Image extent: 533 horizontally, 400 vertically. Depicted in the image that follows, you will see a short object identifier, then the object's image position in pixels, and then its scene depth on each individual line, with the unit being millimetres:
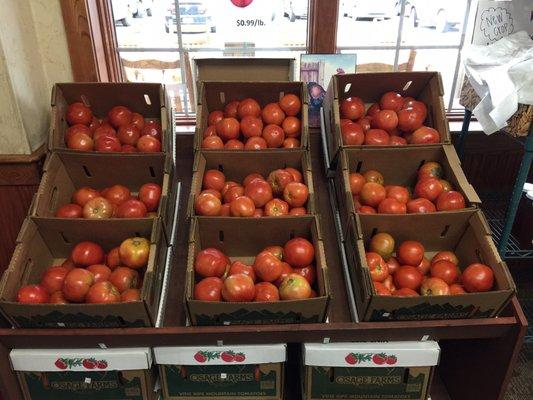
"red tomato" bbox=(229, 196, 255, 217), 1589
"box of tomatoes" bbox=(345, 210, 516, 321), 1328
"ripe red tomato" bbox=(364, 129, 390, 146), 1821
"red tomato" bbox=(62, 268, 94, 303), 1403
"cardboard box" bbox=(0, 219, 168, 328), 1301
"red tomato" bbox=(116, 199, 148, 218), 1616
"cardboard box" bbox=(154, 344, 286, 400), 1426
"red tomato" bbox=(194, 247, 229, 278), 1480
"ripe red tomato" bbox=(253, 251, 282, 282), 1468
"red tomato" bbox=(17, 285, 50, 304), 1375
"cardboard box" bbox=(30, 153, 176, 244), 1628
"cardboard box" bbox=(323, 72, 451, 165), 1808
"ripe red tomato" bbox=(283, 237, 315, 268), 1508
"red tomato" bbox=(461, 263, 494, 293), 1418
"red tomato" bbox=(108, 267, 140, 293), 1466
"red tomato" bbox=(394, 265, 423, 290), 1504
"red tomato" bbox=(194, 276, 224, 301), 1387
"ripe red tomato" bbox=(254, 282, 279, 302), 1412
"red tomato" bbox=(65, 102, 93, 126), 1868
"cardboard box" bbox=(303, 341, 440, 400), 1422
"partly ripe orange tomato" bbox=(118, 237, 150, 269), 1501
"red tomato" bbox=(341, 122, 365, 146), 1812
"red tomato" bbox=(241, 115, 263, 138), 1859
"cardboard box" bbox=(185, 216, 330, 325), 1311
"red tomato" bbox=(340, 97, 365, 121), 1895
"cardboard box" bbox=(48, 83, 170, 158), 1782
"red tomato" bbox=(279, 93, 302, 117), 1879
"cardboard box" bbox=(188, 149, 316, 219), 1732
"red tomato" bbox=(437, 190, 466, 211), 1605
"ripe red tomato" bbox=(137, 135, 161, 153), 1796
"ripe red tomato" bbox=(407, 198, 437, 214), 1624
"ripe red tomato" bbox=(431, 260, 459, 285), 1514
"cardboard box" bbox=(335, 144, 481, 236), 1642
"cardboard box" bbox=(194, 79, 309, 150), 1855
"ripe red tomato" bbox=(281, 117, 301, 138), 1866
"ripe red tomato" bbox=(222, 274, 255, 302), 1363
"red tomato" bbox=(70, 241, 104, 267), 1544
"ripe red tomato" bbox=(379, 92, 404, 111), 1912
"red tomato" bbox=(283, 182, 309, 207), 1639
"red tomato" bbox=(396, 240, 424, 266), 1557
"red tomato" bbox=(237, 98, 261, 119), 1899
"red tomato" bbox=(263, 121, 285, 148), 1837
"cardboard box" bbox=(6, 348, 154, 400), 1403
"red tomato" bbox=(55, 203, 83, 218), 1649
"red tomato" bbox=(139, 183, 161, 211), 1687
